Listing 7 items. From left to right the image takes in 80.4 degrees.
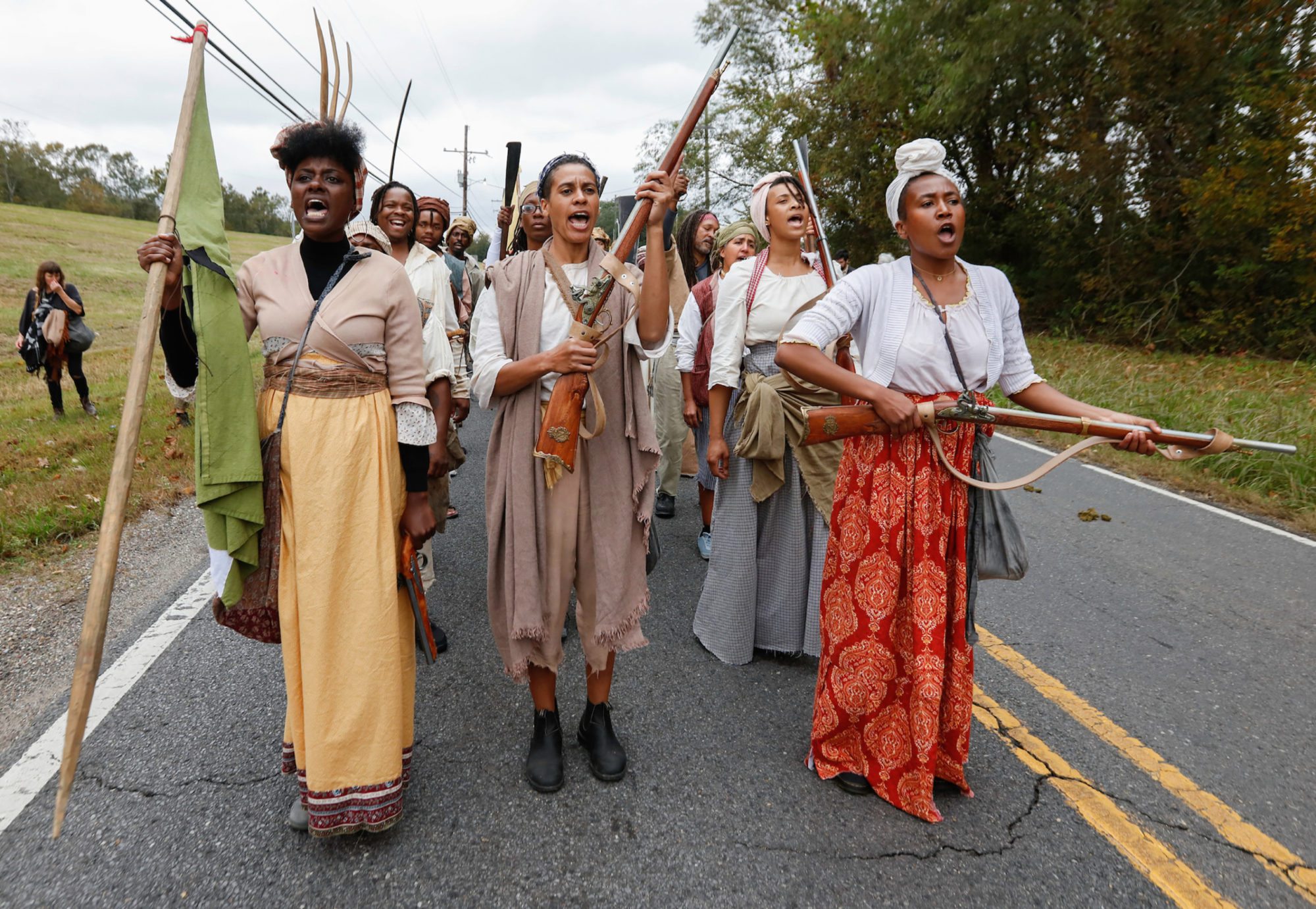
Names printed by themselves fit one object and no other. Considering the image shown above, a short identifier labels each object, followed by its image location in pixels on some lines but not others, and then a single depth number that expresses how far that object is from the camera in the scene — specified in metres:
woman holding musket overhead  2.60
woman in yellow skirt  2.23
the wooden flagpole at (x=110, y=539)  1.72
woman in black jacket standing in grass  9.66
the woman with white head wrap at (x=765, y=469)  3.55
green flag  2.04
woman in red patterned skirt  2.49
